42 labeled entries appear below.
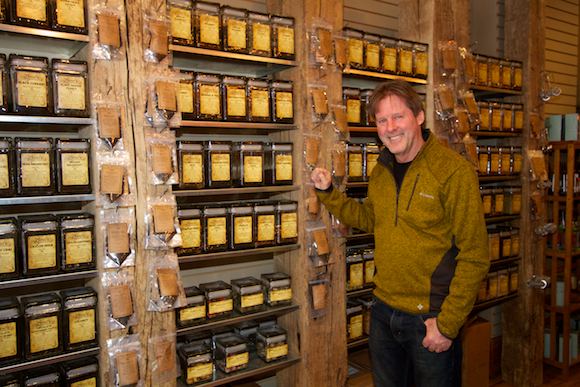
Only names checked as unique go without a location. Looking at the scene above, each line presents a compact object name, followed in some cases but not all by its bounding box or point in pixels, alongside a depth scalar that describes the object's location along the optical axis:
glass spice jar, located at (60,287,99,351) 1.87
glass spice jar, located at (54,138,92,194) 1.84
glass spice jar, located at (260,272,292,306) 2.48
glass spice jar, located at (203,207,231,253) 2.23
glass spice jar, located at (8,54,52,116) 1.73
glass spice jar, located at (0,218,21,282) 1.74
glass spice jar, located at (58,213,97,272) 1.86
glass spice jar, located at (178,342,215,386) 2.18
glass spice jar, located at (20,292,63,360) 1.80
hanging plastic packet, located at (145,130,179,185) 1.97
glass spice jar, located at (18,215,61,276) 1.79
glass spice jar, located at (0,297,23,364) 1.75
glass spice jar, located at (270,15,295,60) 2.37
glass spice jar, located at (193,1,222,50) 2.13
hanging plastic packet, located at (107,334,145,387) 1.91
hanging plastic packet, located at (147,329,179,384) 2.01
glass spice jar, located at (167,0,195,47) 2.05
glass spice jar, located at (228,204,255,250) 2.29
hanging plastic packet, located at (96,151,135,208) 1.86
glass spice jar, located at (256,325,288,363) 2.45
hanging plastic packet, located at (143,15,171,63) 1.95
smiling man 1.61
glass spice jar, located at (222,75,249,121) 2.23
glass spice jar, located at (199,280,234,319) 2.29
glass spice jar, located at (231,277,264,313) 2.38
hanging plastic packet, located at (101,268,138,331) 1.89
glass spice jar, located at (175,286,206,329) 2.19
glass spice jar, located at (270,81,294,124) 2.39
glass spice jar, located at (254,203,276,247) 2.37
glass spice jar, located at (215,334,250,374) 2.30
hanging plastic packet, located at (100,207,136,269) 1.88
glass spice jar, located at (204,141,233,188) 2.21
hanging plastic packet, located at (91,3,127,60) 1.82
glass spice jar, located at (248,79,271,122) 2.31
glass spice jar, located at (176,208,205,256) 2.15
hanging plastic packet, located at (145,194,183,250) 1.97
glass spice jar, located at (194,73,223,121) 2.15
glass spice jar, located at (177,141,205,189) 2.12
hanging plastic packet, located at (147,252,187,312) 1.99
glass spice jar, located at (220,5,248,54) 2.21
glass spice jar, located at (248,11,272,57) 2.29
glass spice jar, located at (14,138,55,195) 1.76
